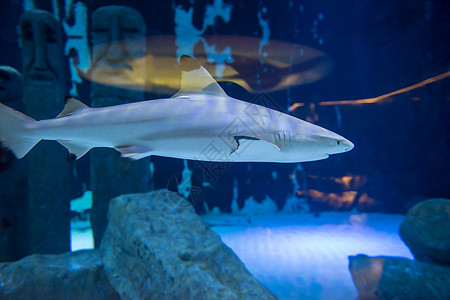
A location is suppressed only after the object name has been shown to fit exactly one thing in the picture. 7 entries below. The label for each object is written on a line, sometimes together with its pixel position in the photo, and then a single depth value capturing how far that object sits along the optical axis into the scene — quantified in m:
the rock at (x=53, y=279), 2.47
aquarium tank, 1.30
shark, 1.13
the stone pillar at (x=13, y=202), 2.99
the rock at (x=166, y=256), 2.06
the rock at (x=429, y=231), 3.26
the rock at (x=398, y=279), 2.76
